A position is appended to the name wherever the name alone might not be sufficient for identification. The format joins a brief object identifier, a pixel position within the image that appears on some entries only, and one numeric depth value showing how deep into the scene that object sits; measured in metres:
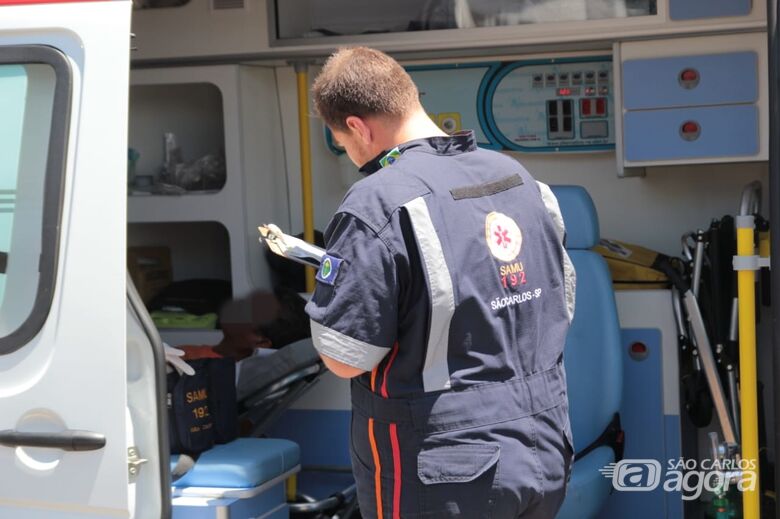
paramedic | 1.93
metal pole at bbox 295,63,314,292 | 3.98
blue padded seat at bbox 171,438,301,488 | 2.75
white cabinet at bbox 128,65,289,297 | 4.00
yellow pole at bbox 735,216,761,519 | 3.00
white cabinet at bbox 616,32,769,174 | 3.51
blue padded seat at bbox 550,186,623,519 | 3.39
